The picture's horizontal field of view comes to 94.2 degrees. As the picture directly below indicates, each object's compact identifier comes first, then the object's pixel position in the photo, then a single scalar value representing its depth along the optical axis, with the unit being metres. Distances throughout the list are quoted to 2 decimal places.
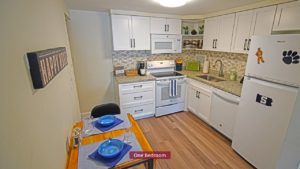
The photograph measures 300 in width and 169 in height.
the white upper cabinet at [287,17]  1.75
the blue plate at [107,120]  1.60
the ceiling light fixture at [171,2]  1.85
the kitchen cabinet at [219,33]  2.64
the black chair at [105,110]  2.01
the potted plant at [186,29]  3.53
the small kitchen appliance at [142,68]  3.24
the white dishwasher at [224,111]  2.26
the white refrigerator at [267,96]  1.48
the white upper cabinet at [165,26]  3.09
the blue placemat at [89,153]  1.07
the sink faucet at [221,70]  3.22
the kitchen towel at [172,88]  3.16
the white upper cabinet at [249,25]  2.04
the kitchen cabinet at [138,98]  2.88
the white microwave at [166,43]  3.18
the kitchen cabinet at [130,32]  2.82
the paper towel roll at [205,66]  3.41
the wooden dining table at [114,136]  1.11
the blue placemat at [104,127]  1.54
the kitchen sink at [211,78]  3.03
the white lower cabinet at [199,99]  2.82
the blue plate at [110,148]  1.14
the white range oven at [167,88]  3.13
